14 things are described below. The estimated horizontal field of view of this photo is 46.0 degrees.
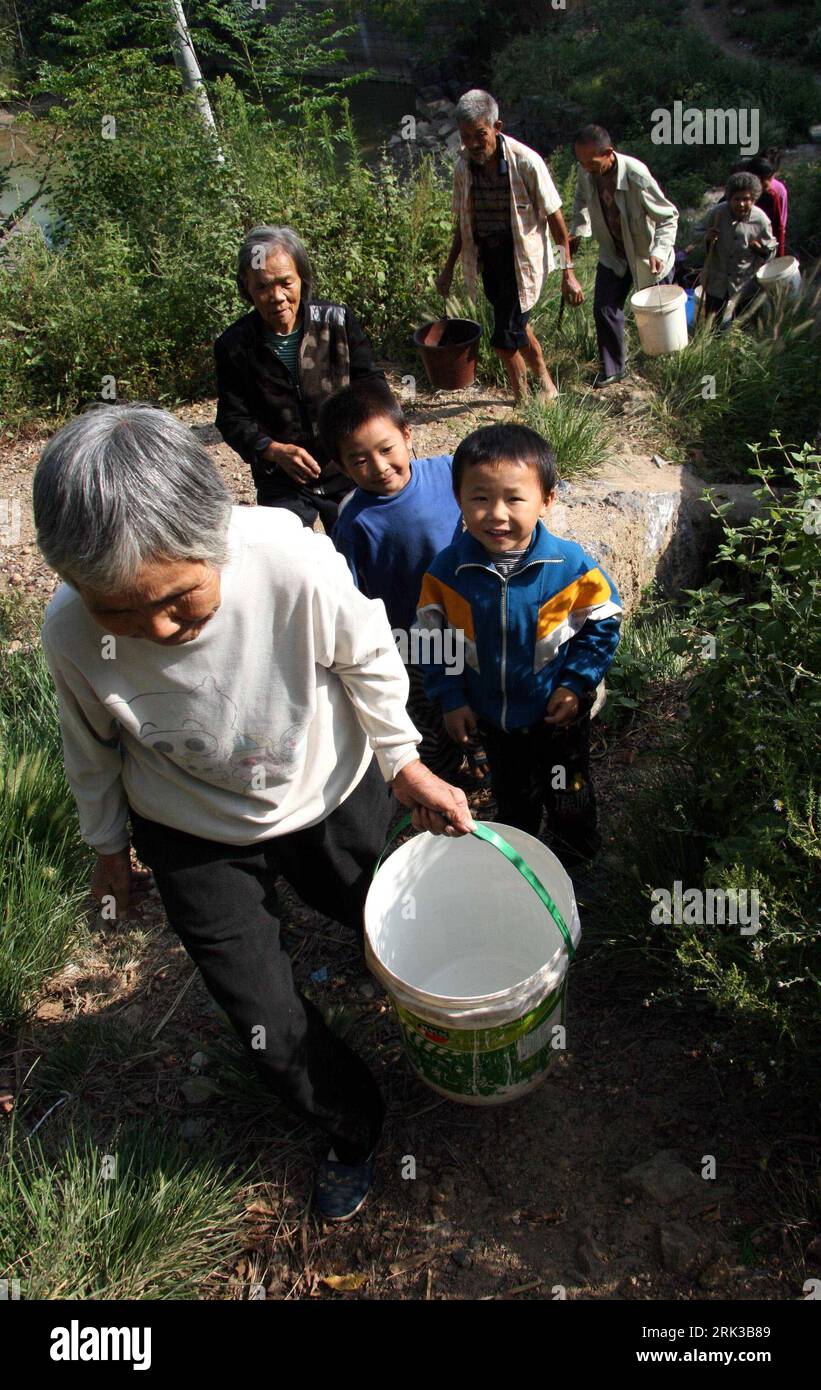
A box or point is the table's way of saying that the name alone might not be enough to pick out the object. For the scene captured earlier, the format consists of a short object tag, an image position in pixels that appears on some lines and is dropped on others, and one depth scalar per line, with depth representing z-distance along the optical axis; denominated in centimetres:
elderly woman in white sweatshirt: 148
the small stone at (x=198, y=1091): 253
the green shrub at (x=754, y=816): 202
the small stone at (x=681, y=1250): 205
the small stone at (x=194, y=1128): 244
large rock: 431
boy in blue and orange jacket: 245
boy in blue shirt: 286
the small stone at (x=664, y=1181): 216
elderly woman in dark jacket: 362
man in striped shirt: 516
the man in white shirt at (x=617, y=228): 566
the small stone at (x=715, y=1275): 201
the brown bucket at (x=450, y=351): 564
